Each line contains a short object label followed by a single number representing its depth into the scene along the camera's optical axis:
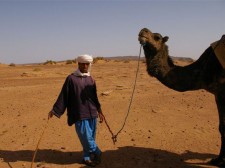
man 6.69
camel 6.57
